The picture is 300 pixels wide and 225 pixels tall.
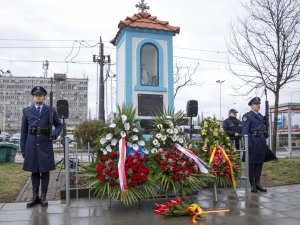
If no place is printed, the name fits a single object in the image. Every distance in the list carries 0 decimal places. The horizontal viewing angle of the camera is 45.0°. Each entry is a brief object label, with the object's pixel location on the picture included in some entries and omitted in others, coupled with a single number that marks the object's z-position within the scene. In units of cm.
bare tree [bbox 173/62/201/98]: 2344
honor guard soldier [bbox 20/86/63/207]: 606
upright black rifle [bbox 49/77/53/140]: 610
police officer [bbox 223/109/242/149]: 985
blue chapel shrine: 802
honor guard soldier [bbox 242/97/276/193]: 729
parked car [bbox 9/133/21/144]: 3359
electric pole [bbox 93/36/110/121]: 2108
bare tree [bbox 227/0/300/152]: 1088
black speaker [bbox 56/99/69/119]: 877
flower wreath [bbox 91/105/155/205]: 557
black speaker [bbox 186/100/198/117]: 761
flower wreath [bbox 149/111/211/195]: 582
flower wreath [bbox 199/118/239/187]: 652
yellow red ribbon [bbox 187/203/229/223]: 519
